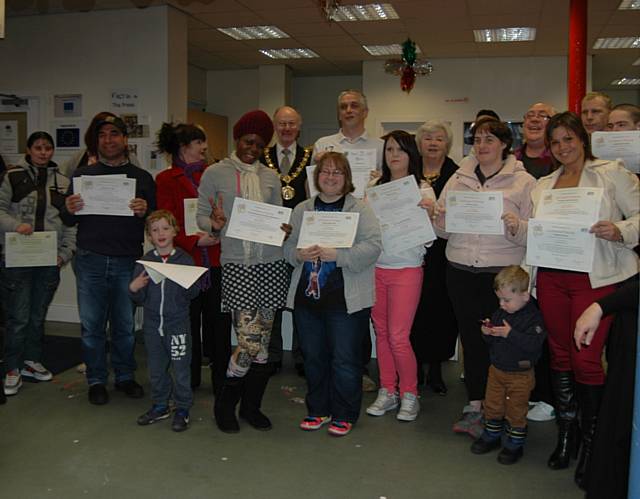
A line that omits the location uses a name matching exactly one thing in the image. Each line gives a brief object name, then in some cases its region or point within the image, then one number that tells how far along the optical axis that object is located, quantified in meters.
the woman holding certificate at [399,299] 3.45
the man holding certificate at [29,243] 3.92
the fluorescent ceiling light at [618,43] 8.34
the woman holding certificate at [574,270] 2.72
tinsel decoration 8.20
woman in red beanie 3.21
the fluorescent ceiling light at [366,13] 6.92
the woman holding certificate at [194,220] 3.64
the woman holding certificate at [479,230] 3.14
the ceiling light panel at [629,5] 6.62
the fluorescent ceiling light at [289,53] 9.31
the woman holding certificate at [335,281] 3.14
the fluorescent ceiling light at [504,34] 7.93
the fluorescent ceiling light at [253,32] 7.98
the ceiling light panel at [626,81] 11.59
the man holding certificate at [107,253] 3.70
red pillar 5.45
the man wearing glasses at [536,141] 3.63
